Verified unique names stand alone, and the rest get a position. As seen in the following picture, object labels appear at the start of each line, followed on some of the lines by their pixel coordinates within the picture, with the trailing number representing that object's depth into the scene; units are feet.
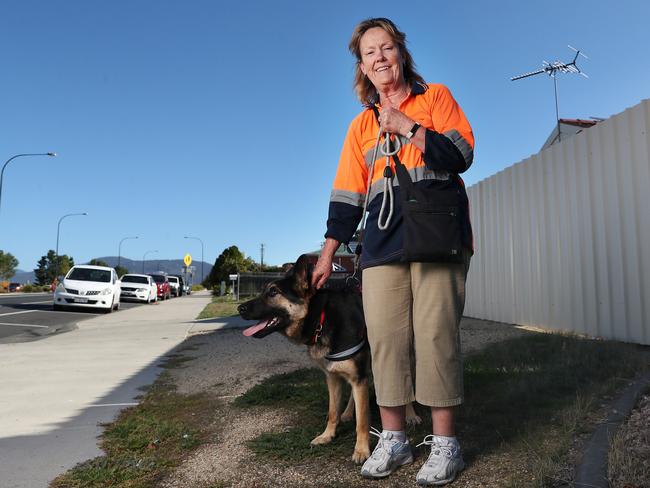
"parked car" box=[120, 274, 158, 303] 86.43
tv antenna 53.21
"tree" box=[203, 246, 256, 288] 181.16
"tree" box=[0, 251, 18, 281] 262.47
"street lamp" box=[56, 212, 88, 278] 171.08
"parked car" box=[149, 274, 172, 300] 106.83
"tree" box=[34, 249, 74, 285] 277.87
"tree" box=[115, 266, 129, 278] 274.98
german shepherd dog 9.38
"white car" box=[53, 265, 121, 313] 56.70
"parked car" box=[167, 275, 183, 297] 137.87
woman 7.77
